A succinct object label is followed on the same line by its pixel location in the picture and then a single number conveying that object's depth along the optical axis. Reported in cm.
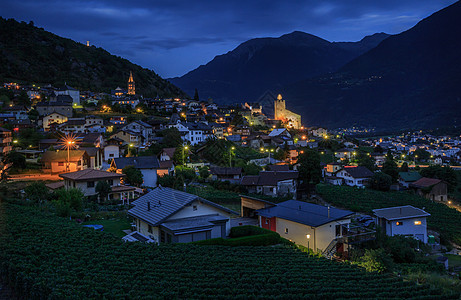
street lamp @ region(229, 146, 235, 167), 4971
